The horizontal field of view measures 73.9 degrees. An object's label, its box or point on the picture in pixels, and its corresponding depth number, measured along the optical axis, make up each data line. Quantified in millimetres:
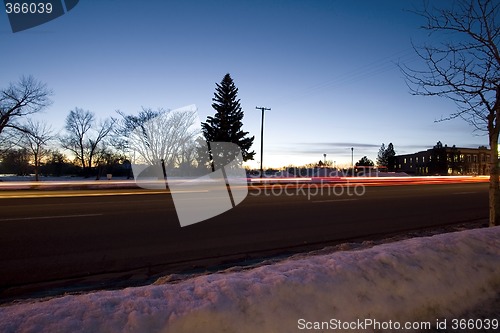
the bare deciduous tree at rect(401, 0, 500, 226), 6445
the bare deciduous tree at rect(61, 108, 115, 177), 58347
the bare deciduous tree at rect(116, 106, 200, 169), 42875
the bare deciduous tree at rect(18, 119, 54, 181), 35475
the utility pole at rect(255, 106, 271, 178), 39725
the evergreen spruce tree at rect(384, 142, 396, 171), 121344
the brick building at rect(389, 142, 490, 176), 94812
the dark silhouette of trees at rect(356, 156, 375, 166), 127700
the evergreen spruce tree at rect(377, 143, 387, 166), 124125
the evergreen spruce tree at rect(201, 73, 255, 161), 43875
